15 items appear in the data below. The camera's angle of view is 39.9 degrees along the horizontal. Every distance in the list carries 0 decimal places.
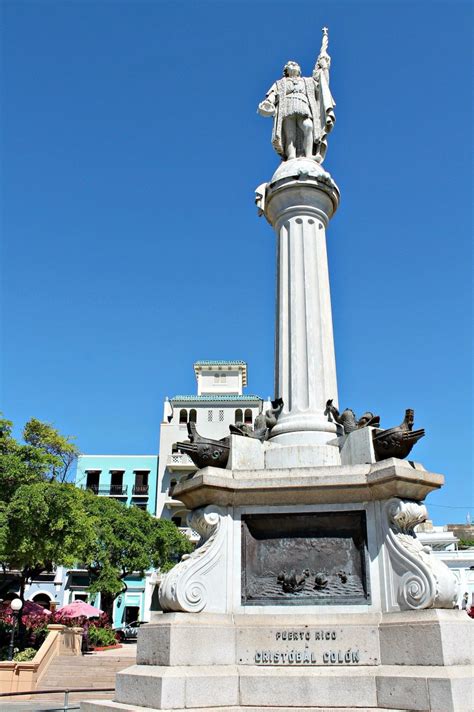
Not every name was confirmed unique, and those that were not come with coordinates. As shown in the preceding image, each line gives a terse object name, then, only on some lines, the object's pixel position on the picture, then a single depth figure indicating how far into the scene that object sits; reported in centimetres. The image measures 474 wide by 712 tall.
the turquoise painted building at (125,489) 5116
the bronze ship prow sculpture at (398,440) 779
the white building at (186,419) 5309
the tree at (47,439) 3431
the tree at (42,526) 2241
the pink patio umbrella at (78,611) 3120
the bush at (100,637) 3023
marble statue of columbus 1166
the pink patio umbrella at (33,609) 3184
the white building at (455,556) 3872
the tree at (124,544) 3734
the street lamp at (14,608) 2261
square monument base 653
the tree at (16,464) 2445
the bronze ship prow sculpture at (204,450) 835
